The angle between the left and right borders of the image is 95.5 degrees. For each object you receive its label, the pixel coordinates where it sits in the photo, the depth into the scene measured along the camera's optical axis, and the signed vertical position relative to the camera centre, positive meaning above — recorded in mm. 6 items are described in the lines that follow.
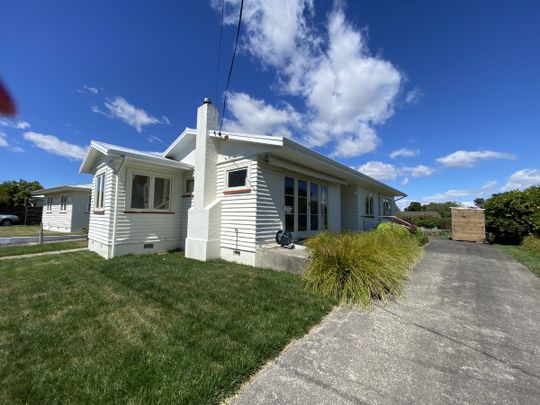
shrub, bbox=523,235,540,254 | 10538 -992
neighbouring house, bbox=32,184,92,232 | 17438 +438
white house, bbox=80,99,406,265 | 7488 +740
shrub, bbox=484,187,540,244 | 12391 +351
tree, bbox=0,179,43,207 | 29303 +2705
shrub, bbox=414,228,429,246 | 12484 -938
